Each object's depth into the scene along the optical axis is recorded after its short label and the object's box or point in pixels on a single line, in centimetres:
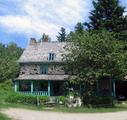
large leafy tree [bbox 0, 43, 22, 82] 3141
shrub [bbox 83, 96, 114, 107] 1766
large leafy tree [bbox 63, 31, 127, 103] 1757
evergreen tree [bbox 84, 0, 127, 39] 2368
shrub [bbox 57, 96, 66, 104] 1687
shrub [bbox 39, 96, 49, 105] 1704
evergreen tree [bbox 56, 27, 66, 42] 4896
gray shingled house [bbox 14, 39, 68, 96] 2459
